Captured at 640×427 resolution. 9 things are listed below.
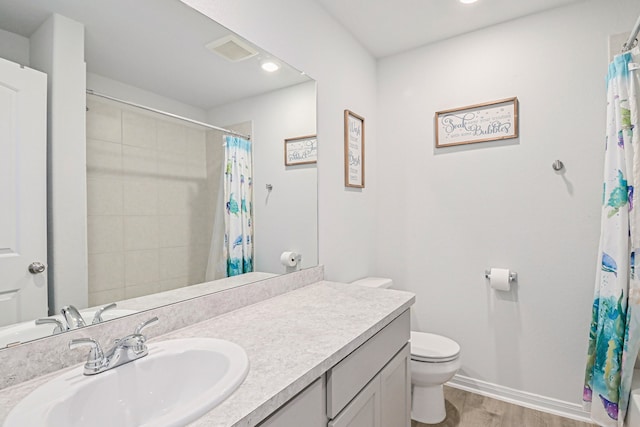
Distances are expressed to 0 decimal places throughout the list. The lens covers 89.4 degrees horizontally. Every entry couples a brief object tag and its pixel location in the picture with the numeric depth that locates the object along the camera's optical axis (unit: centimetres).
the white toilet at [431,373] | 182
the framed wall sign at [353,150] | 217
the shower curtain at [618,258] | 156
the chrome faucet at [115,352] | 78
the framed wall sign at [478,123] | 209
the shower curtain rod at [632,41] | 146
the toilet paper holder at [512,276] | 208
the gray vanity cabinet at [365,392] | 85
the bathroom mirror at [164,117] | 94
